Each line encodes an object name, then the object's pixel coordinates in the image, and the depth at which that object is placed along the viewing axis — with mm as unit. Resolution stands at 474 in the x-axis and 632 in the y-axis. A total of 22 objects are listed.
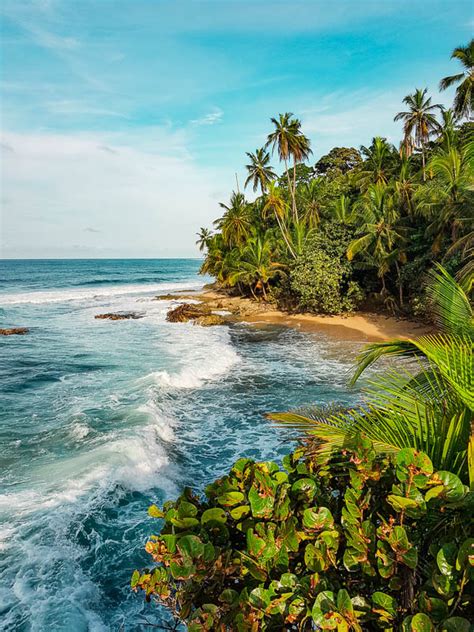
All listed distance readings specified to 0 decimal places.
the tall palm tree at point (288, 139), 29344
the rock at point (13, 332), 23625
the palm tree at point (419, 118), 29156
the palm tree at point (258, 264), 30828
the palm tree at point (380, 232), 22000
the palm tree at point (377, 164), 29703
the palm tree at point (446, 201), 16734
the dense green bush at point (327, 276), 25000
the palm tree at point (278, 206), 30106
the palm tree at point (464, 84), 21817
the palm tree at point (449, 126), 22075
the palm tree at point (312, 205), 33981
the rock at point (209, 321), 26438
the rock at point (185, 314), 27922
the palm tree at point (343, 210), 28038
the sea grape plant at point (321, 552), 1782
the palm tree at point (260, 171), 33375
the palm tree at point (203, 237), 47738
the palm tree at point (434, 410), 2373
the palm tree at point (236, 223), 36531
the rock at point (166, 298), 41250
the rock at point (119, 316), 29297
